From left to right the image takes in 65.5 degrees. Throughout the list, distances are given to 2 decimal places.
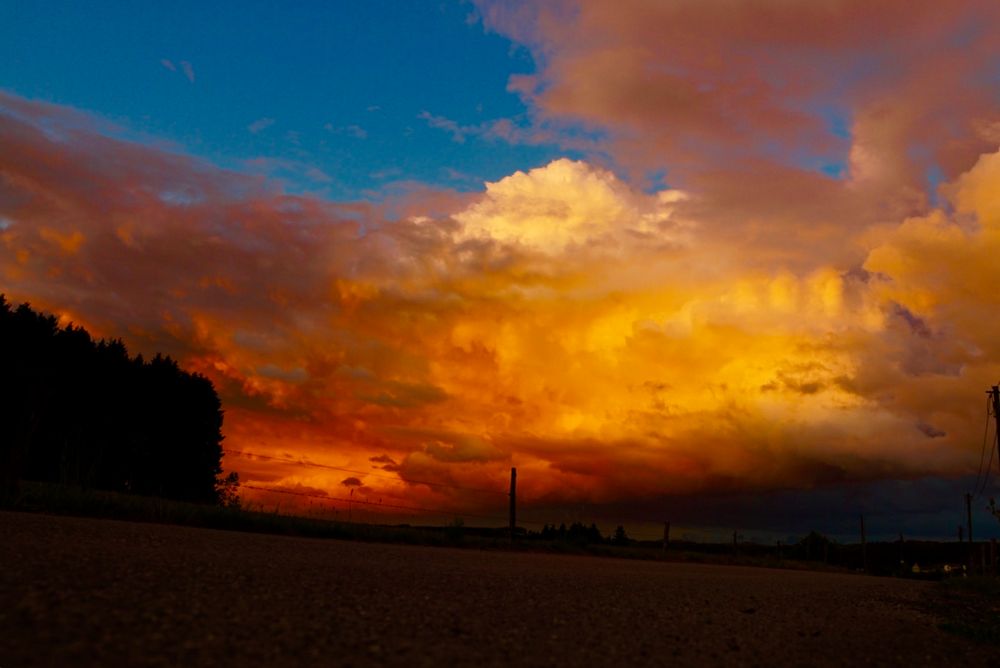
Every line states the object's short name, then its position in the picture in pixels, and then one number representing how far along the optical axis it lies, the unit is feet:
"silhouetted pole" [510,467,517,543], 92.05
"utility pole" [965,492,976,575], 156.91
